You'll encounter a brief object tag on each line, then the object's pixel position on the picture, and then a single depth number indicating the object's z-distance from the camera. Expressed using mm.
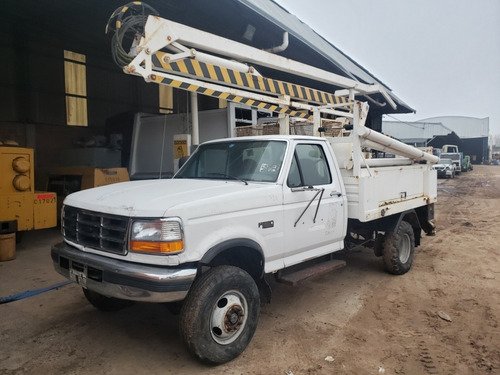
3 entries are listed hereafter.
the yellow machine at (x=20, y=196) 6656
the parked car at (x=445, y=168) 29016
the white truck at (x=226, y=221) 3131
